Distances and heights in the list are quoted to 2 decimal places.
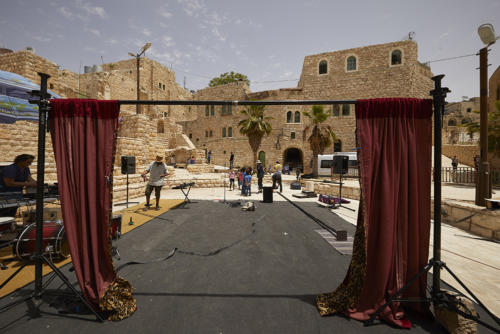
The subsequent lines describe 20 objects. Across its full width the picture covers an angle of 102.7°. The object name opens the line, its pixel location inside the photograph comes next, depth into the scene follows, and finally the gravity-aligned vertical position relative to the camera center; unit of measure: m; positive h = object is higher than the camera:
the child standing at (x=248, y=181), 11.13 -0.78
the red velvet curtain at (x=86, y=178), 2.42 -0.16
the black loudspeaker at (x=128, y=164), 7.78 +0.06
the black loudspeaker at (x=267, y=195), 9.07 -1.27
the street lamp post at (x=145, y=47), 24.14 +14.75
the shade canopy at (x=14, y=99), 4.44 +1.50
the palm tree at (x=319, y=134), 17.27 +3.00
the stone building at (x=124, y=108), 8.71 +6.00
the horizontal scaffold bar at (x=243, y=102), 2.63 +0.92
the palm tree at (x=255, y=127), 19.00 +3.90
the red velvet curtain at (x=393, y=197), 2.36 -0.34
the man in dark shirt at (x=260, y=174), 12.78 -0.44
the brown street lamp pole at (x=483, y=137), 5.80 +1.02
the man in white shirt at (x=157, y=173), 7.05 -0.25
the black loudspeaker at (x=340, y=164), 7.86 +0.18
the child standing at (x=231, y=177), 13.17 -0.67
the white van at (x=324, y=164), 18.40 +0.38
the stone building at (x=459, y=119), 26.78 +8.75
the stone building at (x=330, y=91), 22.28 +9.45
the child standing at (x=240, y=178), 12.19 -0.69
